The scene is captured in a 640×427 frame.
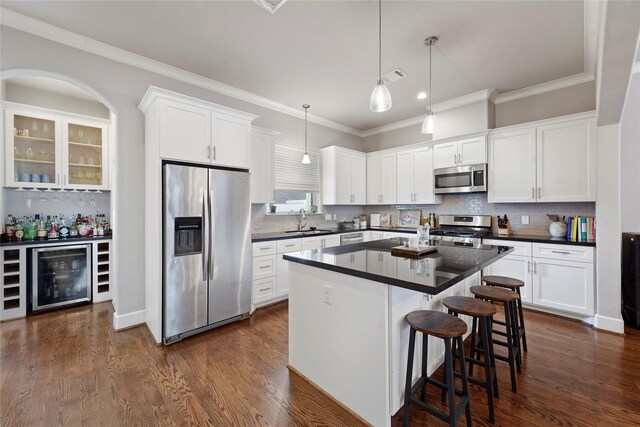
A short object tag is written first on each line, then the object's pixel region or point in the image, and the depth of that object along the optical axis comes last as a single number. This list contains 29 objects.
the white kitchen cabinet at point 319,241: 4.11
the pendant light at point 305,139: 4.35
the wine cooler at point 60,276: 3.44
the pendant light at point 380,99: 2.04
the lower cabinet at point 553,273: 3.05
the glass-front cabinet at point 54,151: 3.51
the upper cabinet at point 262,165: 3.93
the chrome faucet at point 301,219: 4.78
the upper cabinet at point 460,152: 4.03
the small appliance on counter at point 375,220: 5.59
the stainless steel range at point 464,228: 3.97
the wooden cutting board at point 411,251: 2.08
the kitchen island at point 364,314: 1.59
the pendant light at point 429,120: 2.61
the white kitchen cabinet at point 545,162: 3.24
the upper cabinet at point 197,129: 2.74
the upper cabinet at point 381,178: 5.16
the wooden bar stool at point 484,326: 1.72
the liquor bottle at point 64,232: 3.71
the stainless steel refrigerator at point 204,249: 2.73
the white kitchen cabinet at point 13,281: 3.21
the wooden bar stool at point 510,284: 2.33
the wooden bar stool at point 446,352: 1.46
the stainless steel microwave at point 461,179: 4.03
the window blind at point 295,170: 4.49
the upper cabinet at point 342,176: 4.95
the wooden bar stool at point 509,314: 1.97
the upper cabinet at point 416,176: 4.64
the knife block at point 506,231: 3.92
